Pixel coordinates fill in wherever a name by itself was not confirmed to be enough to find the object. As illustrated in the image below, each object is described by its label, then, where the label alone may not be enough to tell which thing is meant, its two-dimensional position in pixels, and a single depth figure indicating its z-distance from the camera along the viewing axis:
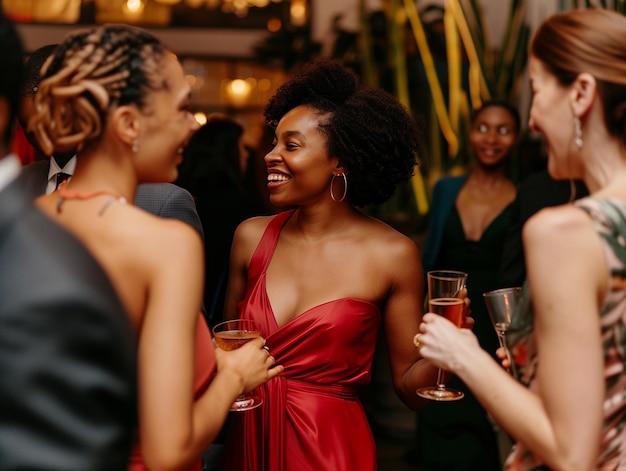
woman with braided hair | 1.49
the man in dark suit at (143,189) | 2.54
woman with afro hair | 2.40
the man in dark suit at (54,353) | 0.98
